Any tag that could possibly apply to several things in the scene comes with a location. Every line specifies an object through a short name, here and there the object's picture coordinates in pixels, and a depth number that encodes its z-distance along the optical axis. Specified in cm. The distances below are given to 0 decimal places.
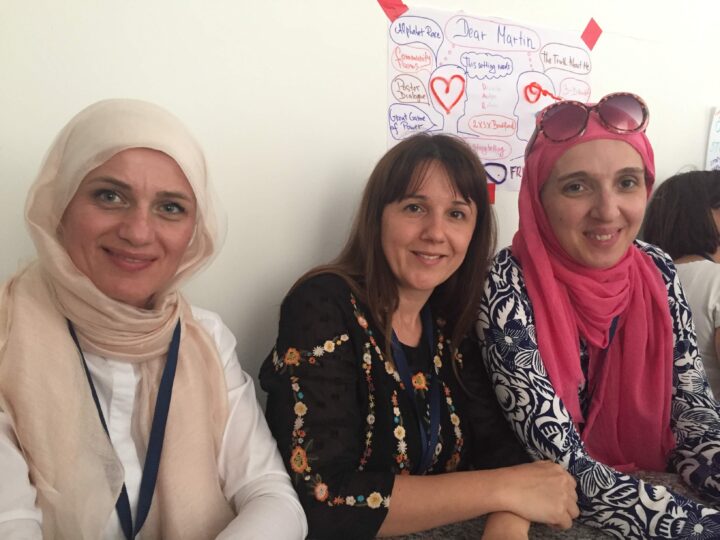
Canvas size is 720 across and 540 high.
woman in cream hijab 88
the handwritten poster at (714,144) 217
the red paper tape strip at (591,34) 184
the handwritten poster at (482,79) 157
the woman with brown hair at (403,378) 103
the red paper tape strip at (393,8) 151
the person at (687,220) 196
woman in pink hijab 123
